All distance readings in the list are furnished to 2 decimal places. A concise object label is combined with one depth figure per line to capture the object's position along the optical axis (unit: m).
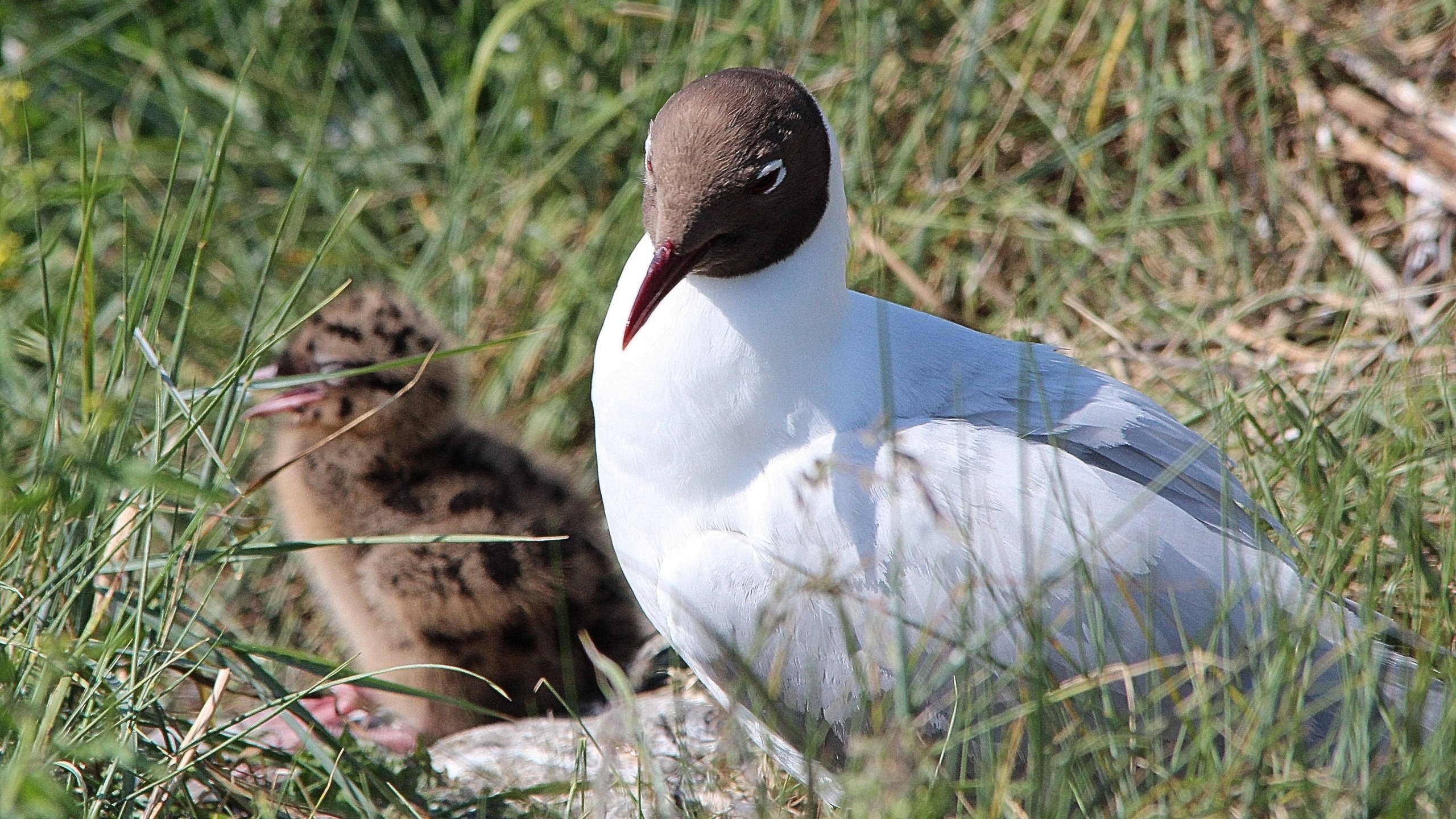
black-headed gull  4.61
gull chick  6.82
